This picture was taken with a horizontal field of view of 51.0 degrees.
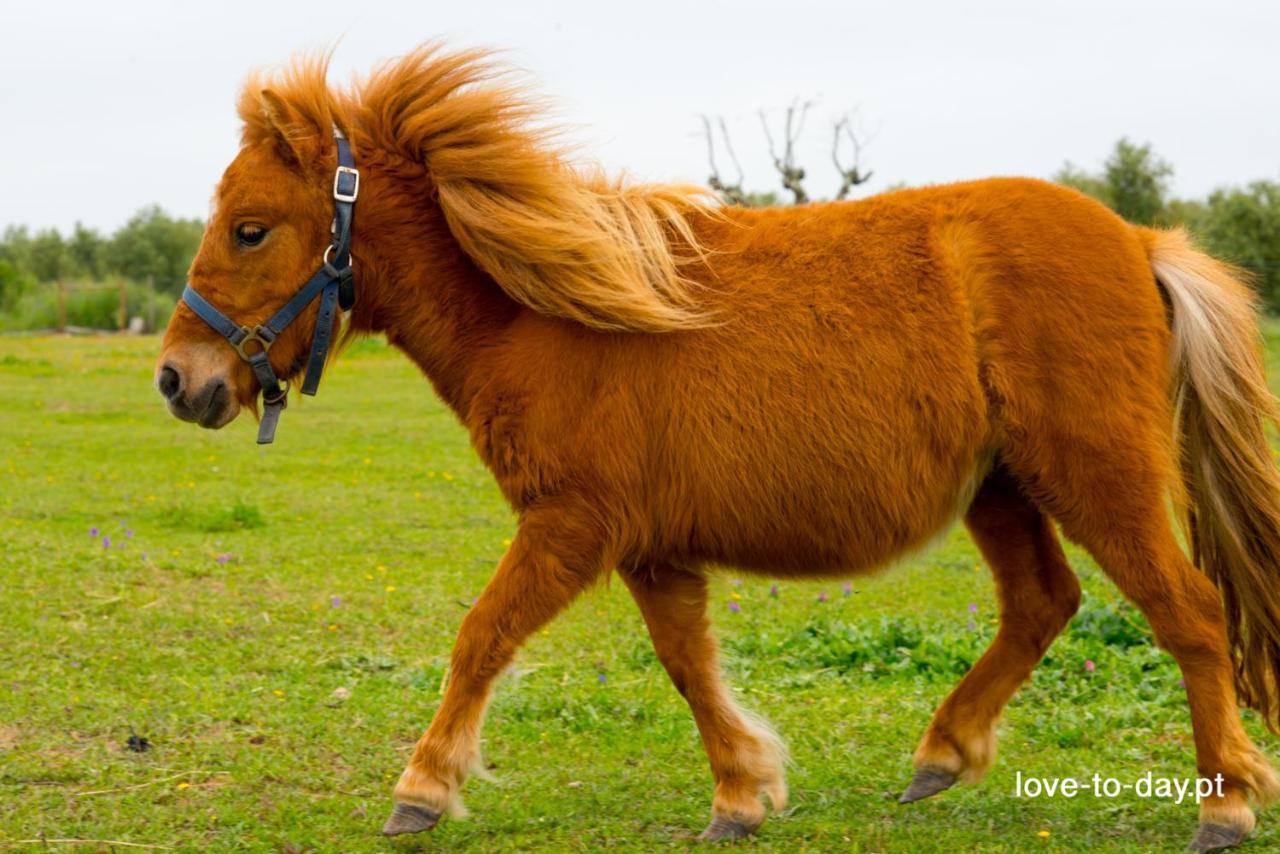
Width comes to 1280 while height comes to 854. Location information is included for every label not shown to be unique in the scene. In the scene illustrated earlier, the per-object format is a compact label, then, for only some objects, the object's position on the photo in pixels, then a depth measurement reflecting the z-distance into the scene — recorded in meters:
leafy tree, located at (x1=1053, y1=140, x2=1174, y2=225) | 35.72
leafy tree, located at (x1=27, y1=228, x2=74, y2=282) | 59.28
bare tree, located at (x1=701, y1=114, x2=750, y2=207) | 22.71
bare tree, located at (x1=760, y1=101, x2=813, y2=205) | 24.52
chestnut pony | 4.05
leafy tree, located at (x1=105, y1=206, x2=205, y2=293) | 54.53
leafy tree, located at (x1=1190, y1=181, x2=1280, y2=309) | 32.78
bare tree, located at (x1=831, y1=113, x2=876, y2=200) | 24.77
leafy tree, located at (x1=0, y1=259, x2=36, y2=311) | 40.72
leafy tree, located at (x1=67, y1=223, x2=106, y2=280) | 59.69
